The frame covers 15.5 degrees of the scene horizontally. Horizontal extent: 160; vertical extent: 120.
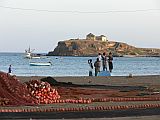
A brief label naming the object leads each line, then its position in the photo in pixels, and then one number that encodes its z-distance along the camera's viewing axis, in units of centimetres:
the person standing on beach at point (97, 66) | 4806
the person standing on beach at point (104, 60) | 4851
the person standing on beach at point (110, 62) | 4953
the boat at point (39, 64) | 13195
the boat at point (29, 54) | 19400
